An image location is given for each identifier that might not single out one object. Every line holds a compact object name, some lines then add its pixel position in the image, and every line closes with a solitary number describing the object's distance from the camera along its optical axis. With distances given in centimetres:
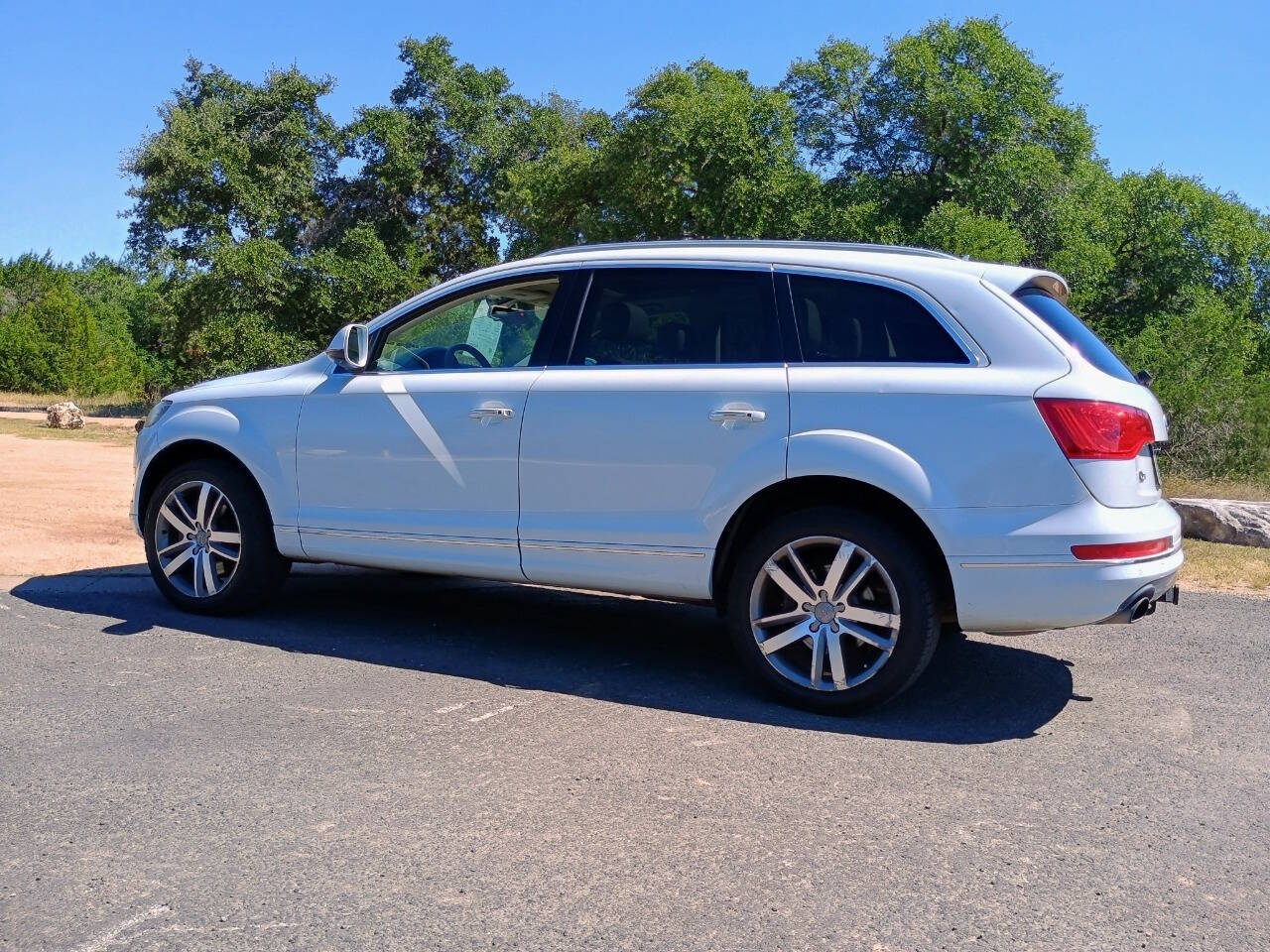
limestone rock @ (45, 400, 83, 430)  2466
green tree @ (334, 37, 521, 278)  3716
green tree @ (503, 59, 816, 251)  3127
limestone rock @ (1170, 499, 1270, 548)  990
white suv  462
